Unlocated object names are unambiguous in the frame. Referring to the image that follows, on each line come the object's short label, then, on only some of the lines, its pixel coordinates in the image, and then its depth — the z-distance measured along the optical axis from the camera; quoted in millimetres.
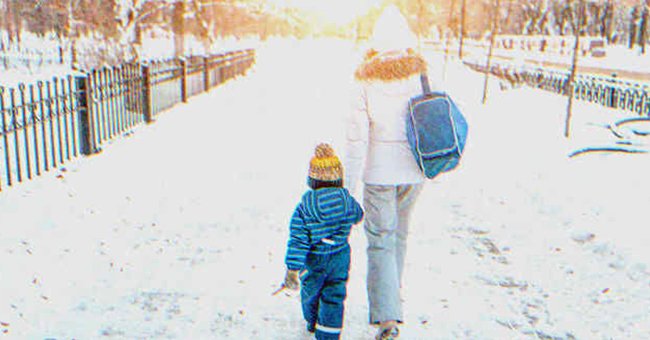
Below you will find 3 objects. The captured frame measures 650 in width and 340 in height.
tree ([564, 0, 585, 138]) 9567
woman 3357
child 3195
